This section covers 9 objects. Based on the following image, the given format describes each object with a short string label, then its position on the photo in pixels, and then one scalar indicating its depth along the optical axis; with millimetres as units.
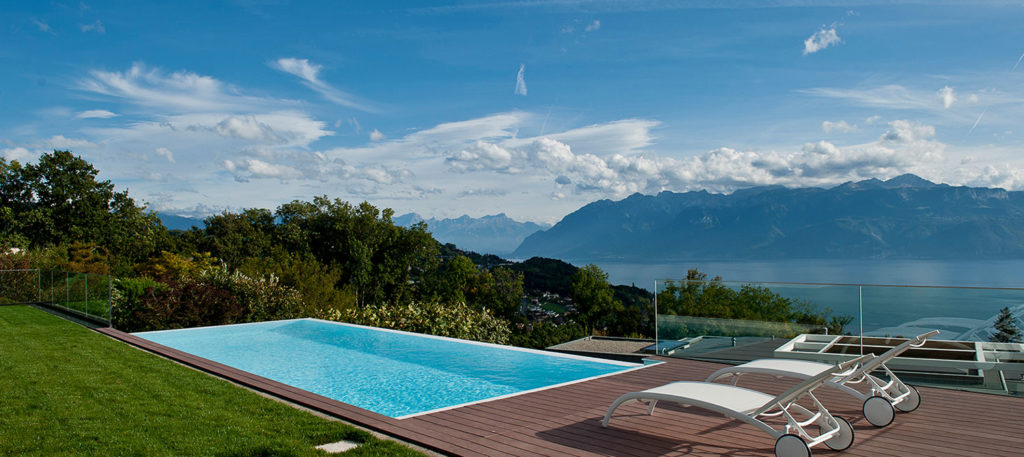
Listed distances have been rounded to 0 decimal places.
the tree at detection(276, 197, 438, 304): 33688
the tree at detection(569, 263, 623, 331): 27844
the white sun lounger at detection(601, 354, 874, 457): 3631
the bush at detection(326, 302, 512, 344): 13516
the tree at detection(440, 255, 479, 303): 33750
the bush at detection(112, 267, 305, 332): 12500
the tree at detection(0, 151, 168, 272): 33469
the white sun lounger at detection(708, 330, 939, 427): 4387
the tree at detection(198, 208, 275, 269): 32688
